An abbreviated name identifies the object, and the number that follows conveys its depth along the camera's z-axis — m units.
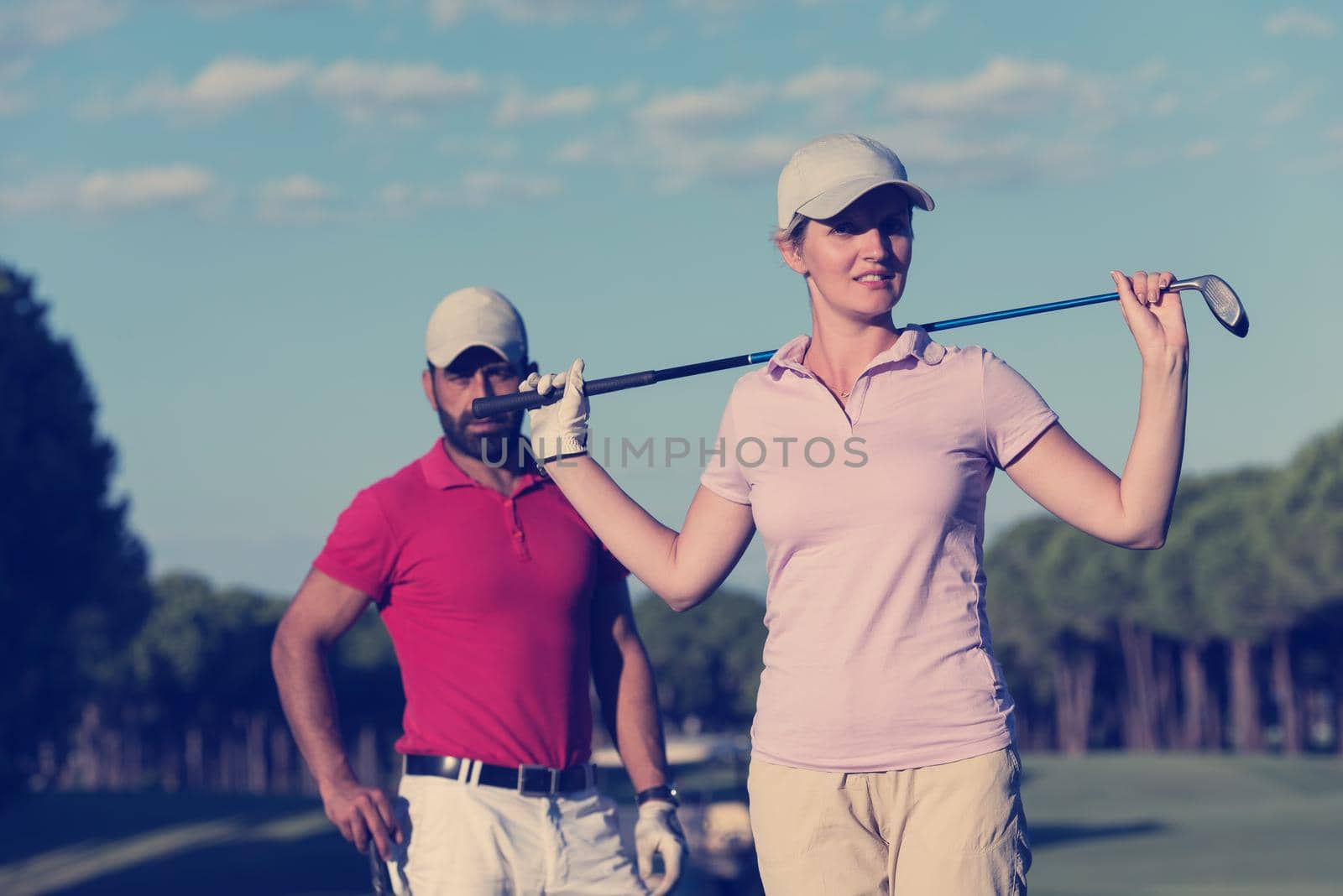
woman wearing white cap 7.77
